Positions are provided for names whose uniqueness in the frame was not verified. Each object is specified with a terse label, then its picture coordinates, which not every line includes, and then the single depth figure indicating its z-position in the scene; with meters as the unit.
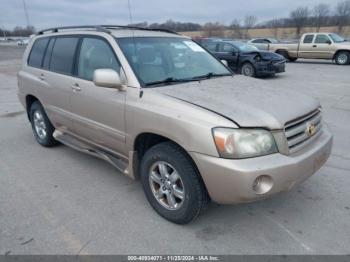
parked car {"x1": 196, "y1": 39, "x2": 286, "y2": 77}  12.60
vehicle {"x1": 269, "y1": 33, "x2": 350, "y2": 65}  17.91
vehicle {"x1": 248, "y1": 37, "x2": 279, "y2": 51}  20.77
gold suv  2.49
